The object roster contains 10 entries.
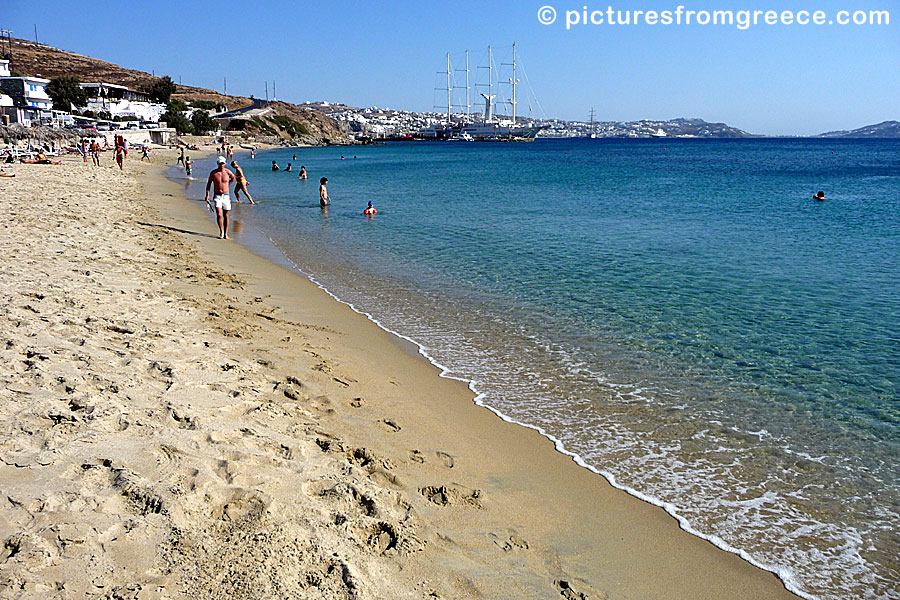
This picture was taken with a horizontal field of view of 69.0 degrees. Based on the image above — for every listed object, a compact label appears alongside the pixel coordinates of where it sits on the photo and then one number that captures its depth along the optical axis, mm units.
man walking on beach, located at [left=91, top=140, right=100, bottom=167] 36812
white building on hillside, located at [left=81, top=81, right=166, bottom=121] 92312
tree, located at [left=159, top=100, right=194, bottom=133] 95250
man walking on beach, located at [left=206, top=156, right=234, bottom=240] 15219
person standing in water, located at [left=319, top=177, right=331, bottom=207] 25091
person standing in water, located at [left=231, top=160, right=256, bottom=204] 21730
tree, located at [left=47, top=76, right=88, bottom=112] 82000
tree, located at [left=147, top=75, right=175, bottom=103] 120688
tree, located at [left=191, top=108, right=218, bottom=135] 104456
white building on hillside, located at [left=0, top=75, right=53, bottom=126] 60219
